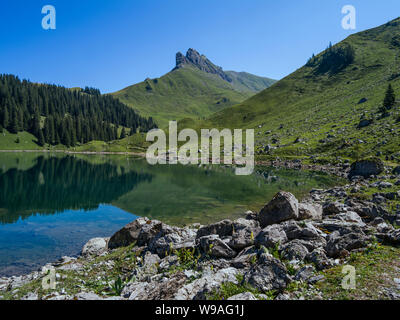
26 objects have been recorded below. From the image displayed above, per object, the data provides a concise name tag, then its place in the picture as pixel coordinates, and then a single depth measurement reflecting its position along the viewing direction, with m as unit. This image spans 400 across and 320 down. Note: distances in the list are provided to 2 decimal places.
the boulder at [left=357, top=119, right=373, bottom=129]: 82.13
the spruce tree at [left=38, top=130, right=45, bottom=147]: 189.38
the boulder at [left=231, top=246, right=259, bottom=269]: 10.91
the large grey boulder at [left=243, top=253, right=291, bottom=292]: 8.55
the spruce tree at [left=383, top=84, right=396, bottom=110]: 85.56
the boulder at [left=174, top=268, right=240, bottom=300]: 8.55
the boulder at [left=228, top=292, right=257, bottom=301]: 7.57
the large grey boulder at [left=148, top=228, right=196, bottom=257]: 14.44
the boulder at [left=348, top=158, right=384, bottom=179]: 40.55
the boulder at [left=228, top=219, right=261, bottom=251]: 12.62
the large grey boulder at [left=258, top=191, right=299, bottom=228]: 14.98
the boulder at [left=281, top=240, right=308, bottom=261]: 10.55
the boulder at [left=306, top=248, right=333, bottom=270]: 9.70
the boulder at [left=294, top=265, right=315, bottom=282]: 8.94
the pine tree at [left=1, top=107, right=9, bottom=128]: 184.00
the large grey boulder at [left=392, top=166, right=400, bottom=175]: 35.84
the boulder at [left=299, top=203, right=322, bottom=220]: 15.84
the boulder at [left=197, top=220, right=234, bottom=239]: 15.31
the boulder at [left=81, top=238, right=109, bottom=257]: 19.22
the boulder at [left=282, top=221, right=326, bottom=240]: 12.20
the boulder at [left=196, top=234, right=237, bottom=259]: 12.42
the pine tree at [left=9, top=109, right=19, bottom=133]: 185.38
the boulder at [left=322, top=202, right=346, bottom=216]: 18.72
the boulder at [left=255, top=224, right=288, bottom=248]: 11.55
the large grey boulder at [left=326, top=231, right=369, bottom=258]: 10.69
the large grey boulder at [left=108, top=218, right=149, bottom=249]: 19.22
